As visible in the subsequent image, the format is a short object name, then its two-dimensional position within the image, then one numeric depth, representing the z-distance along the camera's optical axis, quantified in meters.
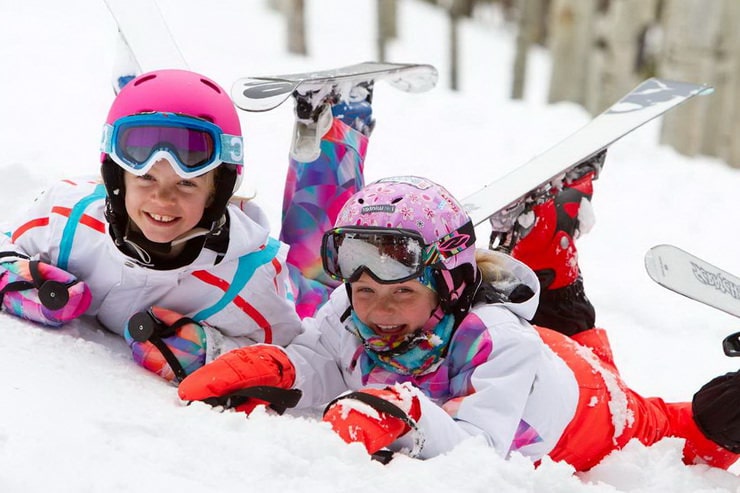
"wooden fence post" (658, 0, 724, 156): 20.78
